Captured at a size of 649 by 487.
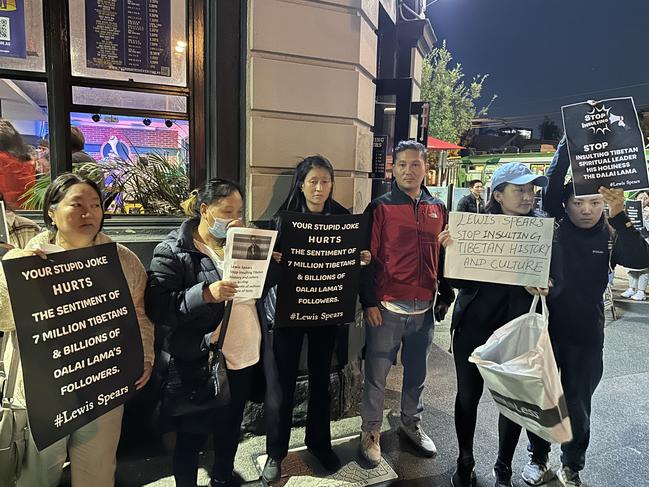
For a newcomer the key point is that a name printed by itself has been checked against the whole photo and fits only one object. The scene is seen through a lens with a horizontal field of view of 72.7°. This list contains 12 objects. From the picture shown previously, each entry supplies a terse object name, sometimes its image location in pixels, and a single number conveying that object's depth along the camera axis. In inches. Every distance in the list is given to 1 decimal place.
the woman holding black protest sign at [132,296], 79.2
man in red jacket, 120.3
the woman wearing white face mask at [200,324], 88.2
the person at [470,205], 118.6
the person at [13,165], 121.8
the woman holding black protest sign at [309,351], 111.9
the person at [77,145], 125.8
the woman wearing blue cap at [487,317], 107.8
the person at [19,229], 101.7
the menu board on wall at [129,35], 123.0
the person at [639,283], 344.5
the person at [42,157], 124.3
